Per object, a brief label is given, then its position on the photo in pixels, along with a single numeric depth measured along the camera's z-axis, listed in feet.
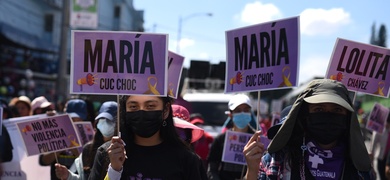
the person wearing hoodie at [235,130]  17.54
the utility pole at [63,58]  54.10
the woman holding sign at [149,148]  9.23
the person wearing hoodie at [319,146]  8.81
